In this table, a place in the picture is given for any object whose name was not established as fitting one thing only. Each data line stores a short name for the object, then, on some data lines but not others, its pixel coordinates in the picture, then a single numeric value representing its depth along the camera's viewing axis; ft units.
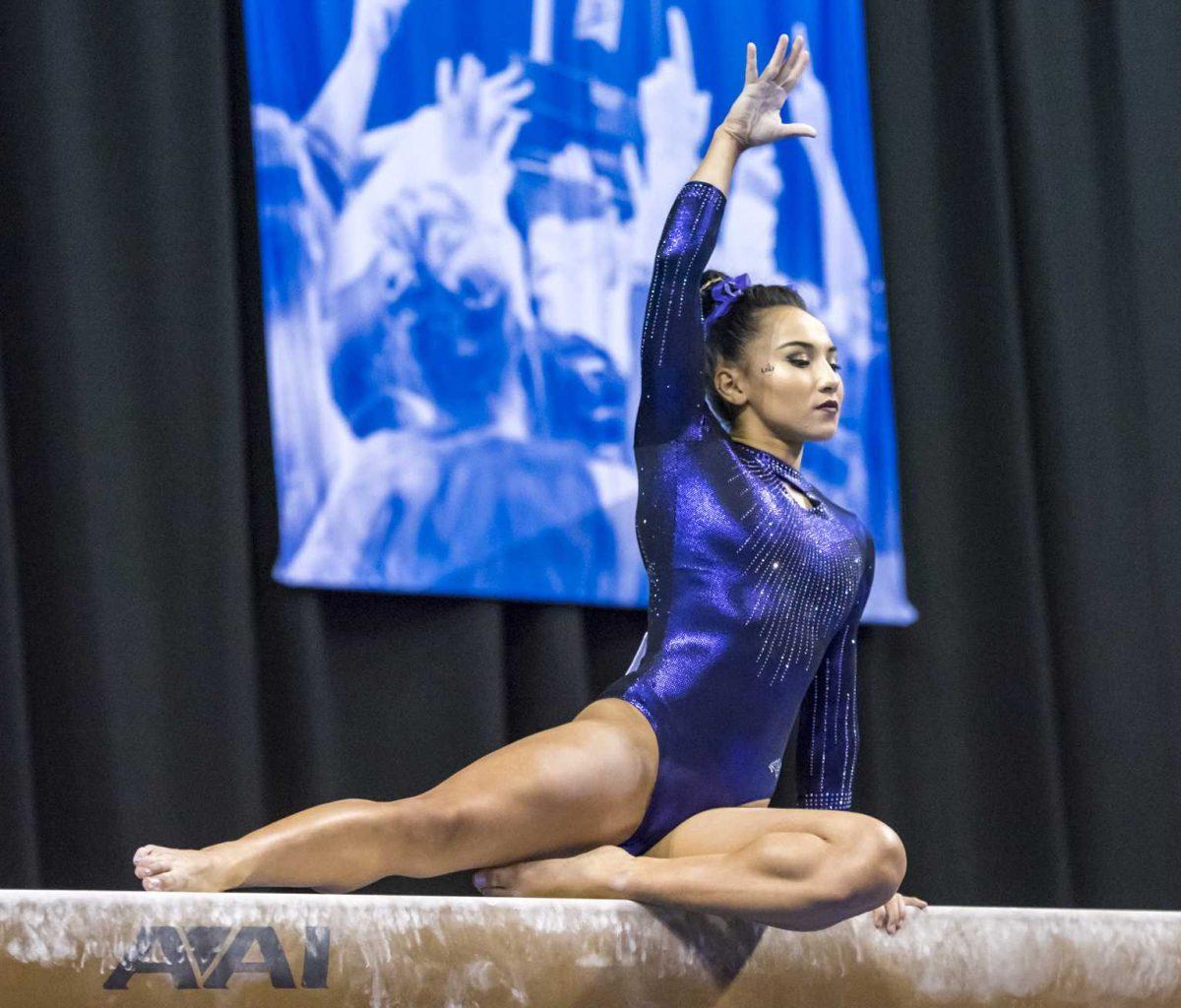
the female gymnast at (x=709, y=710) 29.67
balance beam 28.65
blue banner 34.20
